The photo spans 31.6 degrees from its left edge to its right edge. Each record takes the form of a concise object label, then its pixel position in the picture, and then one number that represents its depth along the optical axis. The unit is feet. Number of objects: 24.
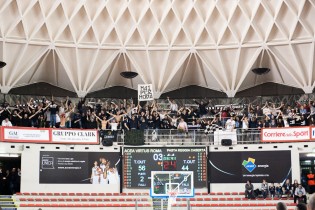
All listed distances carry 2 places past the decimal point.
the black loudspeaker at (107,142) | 115.44
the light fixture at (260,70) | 136.05
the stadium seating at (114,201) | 104.27
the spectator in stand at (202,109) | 129.70
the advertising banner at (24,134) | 108.58
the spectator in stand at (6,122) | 109.81
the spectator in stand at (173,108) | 132.67
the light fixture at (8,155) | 112.51
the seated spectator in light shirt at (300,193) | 102.58
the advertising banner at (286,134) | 111.55
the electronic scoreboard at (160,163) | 113.60
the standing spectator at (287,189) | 106.70
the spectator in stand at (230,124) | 116.15
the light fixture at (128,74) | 137.80
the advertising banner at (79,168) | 112.68
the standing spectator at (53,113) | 116.83
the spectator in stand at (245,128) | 114.83
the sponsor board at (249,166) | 113.09
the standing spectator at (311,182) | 116.26
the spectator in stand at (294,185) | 105.47
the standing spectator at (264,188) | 108.47
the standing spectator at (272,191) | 107.94
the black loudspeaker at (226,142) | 114.11
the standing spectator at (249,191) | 108.17
